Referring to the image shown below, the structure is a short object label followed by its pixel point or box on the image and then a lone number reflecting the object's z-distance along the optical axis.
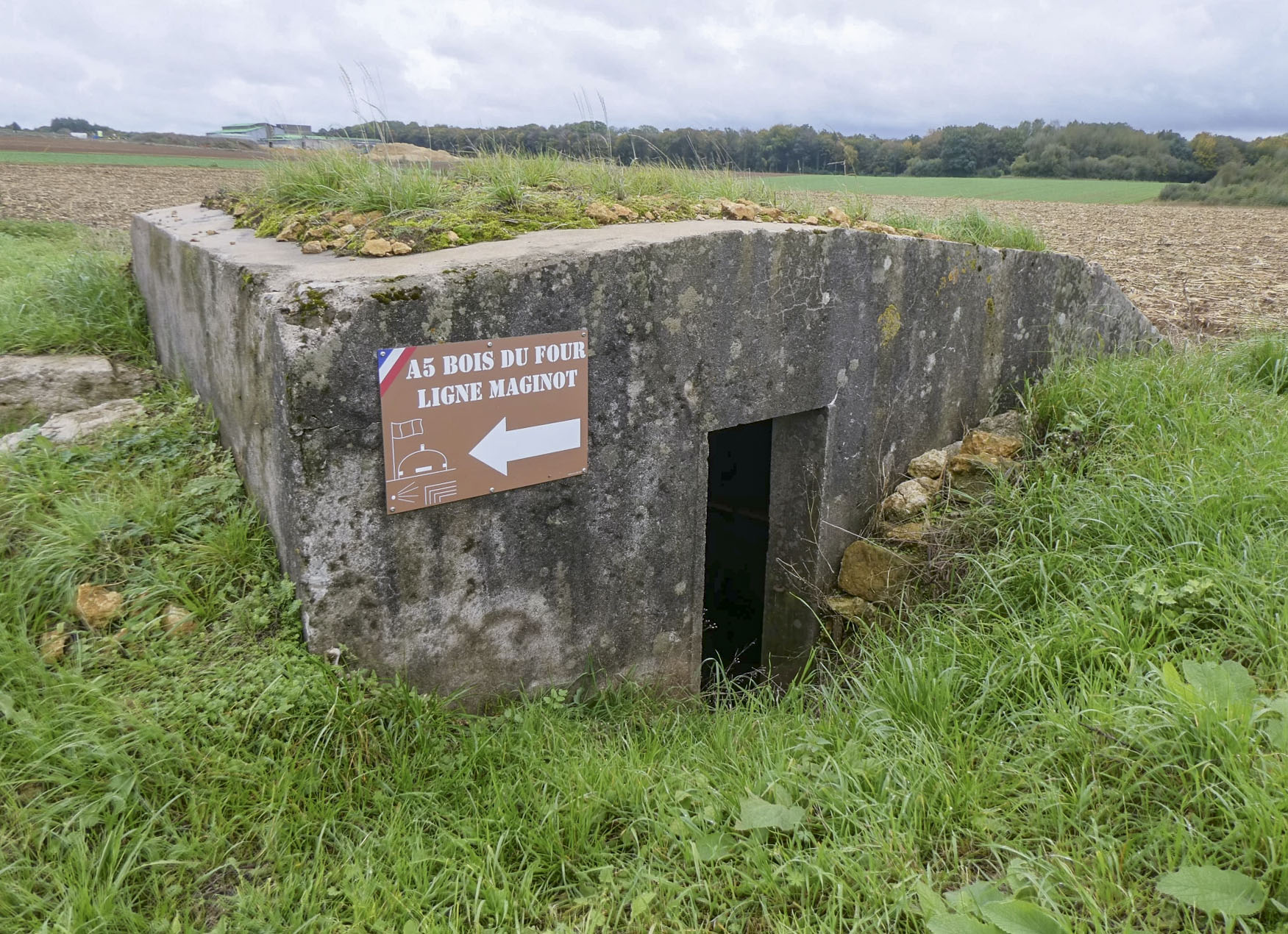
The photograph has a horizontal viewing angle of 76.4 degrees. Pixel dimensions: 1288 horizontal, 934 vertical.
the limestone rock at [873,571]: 3.97
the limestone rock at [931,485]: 4.31
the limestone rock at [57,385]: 3.96
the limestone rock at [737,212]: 4.21
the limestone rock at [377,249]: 2.96
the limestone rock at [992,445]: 4.31
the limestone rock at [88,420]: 3.41
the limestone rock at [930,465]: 4.51
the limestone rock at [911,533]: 3.92
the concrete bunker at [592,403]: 2.59
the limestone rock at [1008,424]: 4.66
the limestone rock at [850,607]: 4.10
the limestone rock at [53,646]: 2.41
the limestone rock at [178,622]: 2.52
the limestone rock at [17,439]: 3.25
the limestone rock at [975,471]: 4.16
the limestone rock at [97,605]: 2.51
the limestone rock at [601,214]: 3.67
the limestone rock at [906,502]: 4.25
